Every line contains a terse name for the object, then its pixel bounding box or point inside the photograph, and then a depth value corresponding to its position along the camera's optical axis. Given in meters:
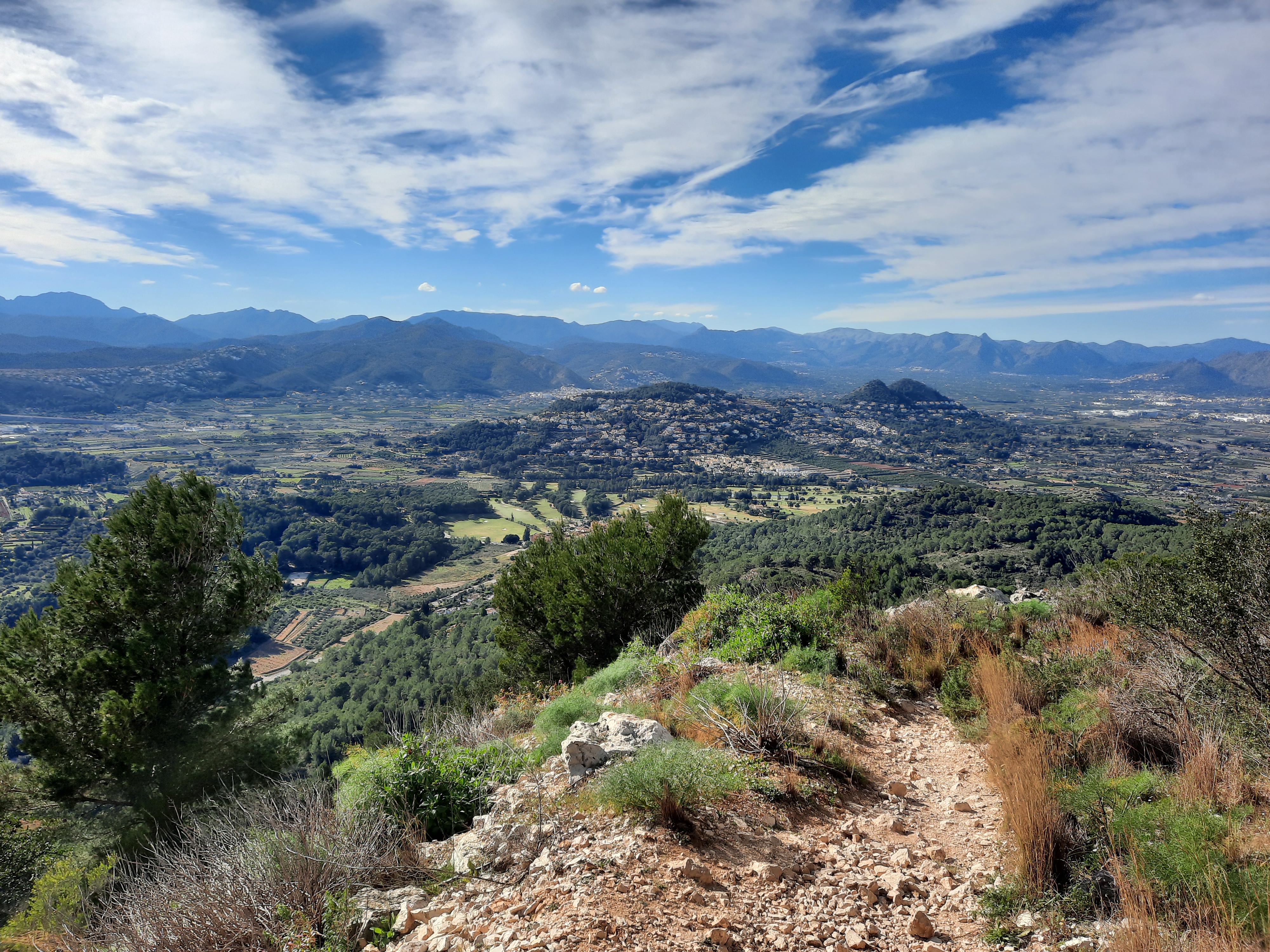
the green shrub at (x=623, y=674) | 7.50
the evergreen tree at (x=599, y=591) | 12.37
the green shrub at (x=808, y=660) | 6.84
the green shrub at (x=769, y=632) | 7.59
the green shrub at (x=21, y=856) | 7.70
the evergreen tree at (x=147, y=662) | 7.99
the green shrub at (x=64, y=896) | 4.79
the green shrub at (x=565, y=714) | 6.54
